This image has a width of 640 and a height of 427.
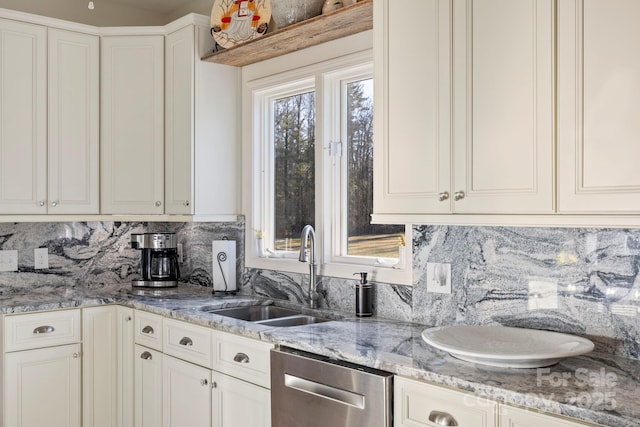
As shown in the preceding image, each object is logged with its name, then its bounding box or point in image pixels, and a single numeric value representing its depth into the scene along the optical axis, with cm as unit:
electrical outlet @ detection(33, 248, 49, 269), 349
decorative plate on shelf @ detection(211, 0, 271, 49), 295
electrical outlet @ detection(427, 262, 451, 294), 232
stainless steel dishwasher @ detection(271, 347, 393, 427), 181
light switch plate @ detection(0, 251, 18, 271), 337
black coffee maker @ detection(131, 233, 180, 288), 349
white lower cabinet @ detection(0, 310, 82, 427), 290
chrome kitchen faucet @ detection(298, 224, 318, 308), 279
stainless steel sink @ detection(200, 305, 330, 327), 273
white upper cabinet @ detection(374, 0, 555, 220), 172
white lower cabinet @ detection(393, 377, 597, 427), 148
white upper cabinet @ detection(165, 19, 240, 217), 321
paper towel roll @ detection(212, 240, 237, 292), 324
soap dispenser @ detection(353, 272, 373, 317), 254
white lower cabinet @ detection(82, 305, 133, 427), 313
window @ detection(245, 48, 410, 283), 277
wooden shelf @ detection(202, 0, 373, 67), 245
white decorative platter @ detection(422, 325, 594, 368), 165
